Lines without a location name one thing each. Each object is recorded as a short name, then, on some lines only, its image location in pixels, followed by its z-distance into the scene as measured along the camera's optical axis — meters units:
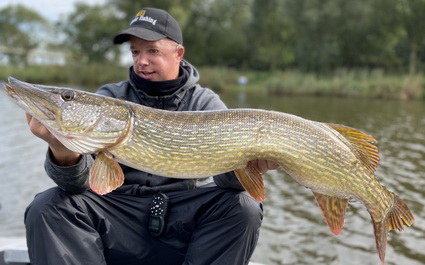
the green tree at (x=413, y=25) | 27.73
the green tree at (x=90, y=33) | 42.56
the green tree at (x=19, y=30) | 48.25
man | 2.09
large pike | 2.05
